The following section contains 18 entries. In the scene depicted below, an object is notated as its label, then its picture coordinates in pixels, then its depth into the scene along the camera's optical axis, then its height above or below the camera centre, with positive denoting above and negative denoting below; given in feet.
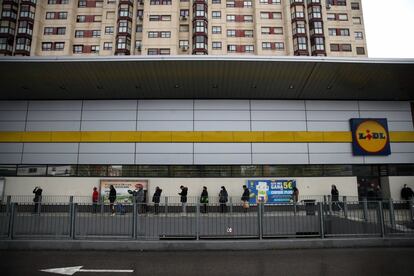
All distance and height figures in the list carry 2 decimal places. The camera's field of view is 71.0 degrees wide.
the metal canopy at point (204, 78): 52.01 +22.21
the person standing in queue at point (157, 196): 52.45 -0.26
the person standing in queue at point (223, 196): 53.69 -0.32
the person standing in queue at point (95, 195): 55.26 -0.04
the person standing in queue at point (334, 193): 53.42 +0.15
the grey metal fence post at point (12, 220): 29.48 -2.50
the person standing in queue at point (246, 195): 52.56 -0.15
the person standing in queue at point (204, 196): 54.32 -0.31
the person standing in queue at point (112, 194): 54.23 +0.04
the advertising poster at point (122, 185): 59.82 +1.98
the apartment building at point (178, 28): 136.77 +79.14
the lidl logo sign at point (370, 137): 62.80 +12.10
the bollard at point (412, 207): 30.58 -1.46
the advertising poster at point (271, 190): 60.44 +0.85
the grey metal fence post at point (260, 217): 29.81 -2.35
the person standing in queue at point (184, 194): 51.57 +0.08
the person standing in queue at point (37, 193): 50.28 +0.38
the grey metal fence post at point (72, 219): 29.40 -2.43
